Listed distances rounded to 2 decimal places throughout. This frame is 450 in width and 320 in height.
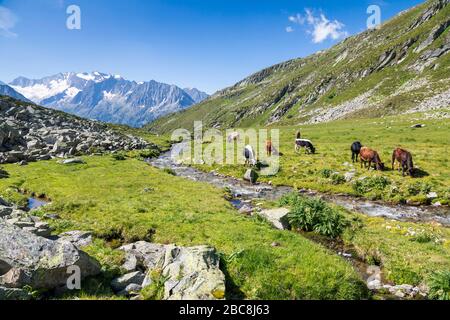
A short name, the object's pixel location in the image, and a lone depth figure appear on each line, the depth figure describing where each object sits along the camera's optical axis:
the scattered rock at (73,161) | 41.06
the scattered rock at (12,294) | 8.50
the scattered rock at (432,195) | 24.25
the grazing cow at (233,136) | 63.93
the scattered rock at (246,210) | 22.48
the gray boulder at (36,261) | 9.46
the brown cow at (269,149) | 42.06
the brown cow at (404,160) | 28.97
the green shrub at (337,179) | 29.83
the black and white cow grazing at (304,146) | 43.09
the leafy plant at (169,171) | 38.73
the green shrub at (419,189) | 25.17
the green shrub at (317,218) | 18.19
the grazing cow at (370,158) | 31.53
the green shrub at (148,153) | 58.06
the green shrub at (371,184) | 27.05
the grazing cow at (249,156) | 38.69
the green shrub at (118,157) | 47.35
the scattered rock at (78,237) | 15.43
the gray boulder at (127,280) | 10.95
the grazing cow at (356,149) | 35.53
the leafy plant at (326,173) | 31.31
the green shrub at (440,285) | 11.44
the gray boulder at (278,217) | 18.62
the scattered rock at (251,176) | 33.81
